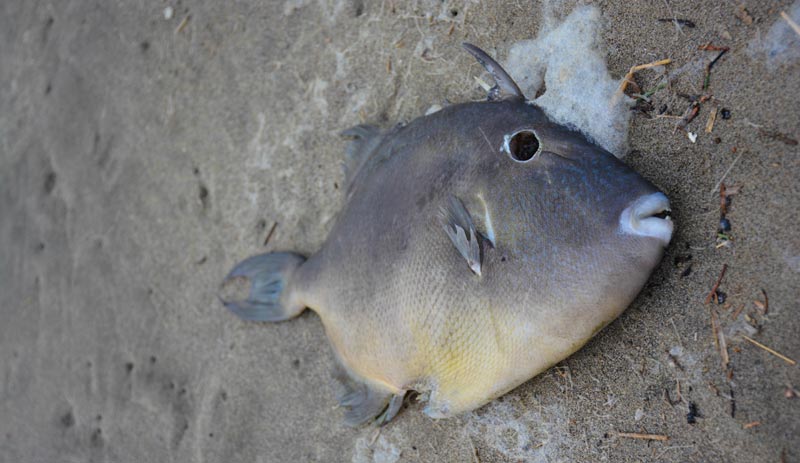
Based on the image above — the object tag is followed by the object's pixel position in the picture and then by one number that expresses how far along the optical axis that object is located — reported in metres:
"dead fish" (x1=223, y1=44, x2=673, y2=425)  0.61
